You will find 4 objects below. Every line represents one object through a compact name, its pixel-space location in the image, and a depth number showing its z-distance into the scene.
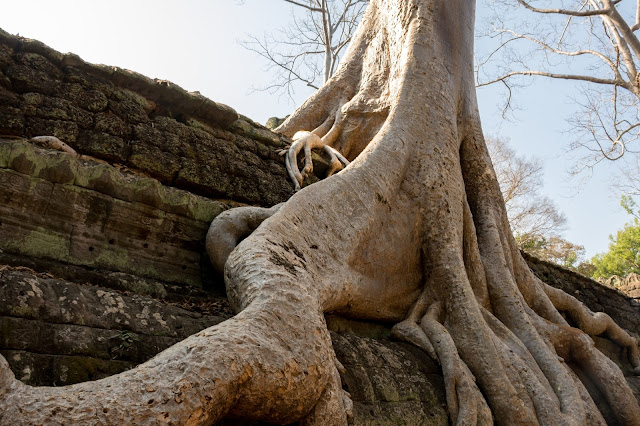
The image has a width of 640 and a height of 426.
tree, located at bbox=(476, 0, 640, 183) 7.36
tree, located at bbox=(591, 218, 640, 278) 16.38
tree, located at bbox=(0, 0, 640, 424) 1.60
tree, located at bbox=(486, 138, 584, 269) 15.66
